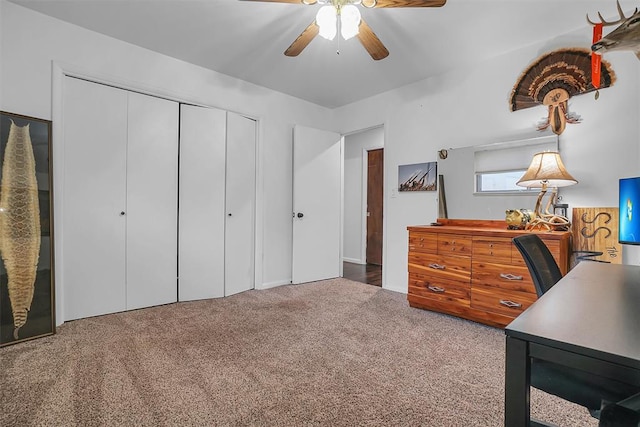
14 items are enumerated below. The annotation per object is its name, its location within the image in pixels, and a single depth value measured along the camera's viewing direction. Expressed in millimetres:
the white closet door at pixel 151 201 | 3082
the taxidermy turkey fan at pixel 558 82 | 2582
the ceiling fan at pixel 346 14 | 1899
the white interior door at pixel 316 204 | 4297
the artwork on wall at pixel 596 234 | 2410
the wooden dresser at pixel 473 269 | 2525
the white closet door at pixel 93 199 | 2746
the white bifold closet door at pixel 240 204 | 3734
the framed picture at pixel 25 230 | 2289
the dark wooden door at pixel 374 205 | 5758
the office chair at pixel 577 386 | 896
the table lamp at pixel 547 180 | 2469
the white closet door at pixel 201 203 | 3406
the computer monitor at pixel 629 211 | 1527
